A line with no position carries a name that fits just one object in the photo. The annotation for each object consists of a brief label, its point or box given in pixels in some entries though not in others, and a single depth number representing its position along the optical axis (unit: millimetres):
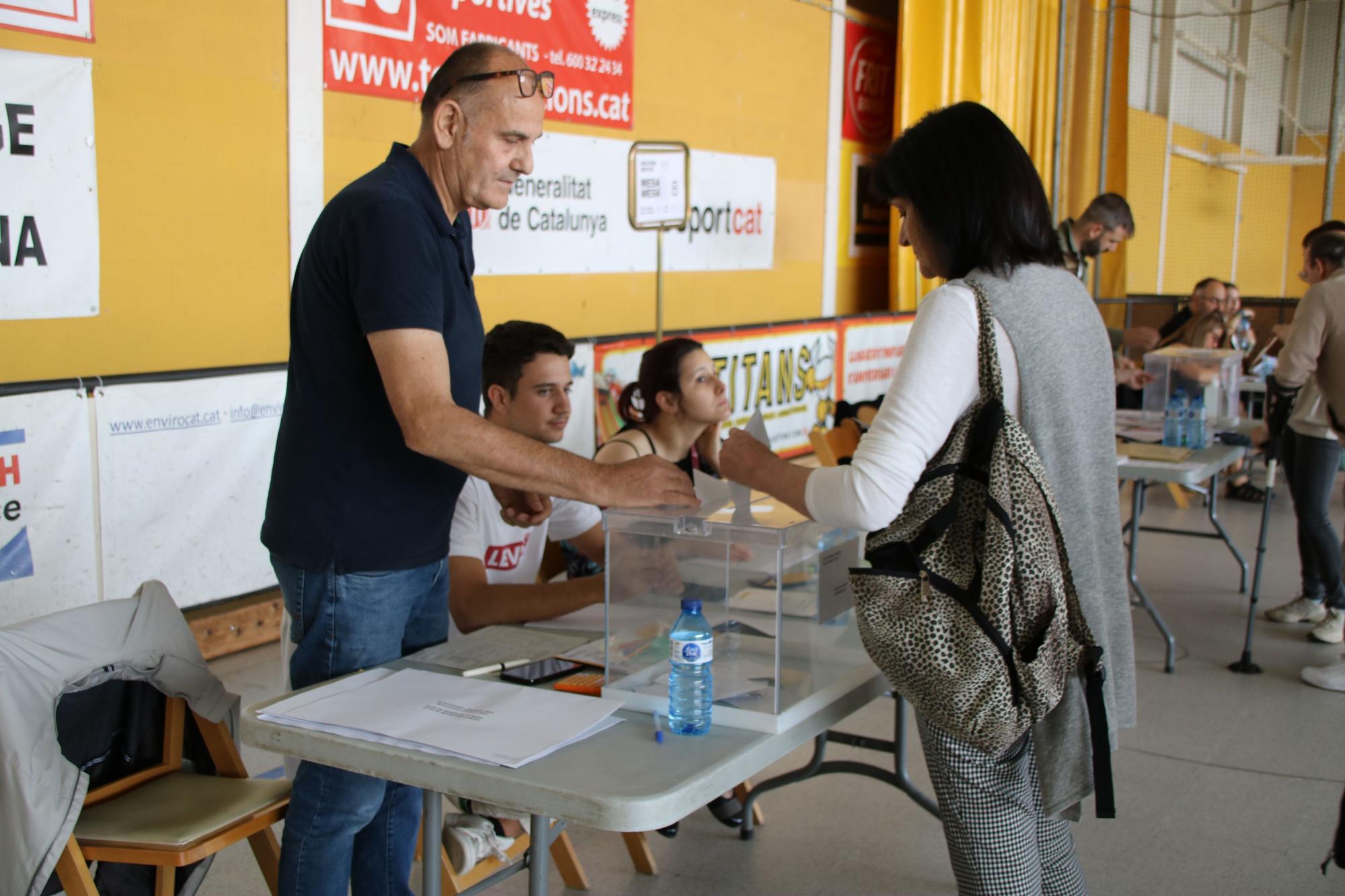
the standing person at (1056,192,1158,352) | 6062
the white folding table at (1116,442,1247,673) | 3982
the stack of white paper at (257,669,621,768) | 1513
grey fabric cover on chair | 1794
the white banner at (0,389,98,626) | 3438
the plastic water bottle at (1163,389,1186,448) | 4445
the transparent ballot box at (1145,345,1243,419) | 4824
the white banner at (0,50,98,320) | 3617
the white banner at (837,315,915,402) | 7754
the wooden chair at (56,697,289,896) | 1859
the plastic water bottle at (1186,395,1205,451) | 4449
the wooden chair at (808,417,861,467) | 3951
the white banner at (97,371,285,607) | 3744
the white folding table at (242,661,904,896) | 1368
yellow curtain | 8531
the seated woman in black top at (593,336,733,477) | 3338
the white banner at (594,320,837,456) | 5773
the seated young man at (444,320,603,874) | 2383
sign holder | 5230
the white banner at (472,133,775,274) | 5566
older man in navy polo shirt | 1689
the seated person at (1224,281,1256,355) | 7230
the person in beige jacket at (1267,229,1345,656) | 4180
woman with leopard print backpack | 1593
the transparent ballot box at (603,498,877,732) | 1621
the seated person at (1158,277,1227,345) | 7238
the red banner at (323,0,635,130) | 4715
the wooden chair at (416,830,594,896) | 2256
